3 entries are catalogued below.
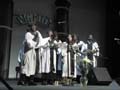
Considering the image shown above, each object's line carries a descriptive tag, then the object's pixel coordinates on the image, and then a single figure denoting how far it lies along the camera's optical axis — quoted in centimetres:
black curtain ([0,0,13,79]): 873
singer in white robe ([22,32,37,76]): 565
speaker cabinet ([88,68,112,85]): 611
